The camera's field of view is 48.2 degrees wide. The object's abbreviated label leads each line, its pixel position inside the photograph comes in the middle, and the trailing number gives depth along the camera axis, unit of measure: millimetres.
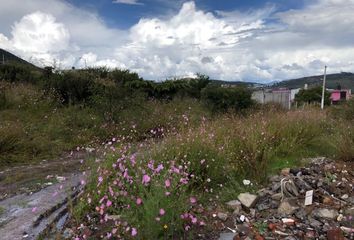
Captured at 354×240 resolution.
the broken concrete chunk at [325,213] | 4367
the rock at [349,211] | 4453
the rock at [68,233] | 3680
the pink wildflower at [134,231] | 2981
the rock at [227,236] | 3809
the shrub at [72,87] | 13167
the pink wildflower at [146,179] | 3406
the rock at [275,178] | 5430
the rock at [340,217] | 4320
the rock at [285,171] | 5702
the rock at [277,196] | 4810
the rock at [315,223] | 4140
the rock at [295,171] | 5717
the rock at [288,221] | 4181
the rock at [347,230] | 4043
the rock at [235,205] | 4540
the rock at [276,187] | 5043
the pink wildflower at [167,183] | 3326
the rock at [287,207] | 4443
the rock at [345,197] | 4886
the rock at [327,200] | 4719
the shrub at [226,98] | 17203
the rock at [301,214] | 4312
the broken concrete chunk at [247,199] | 4609
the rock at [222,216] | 4230
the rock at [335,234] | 3804
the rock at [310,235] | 3938
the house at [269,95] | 29750
